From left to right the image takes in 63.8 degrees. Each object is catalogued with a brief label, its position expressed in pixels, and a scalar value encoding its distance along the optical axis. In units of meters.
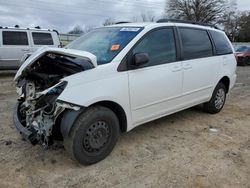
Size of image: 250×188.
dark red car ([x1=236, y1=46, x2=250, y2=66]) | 14.49
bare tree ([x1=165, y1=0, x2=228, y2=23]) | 34.50
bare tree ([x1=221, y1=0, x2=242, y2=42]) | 36.60
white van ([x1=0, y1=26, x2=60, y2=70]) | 8.05
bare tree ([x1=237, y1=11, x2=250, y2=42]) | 40.28
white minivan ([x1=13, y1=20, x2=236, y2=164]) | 2.42
